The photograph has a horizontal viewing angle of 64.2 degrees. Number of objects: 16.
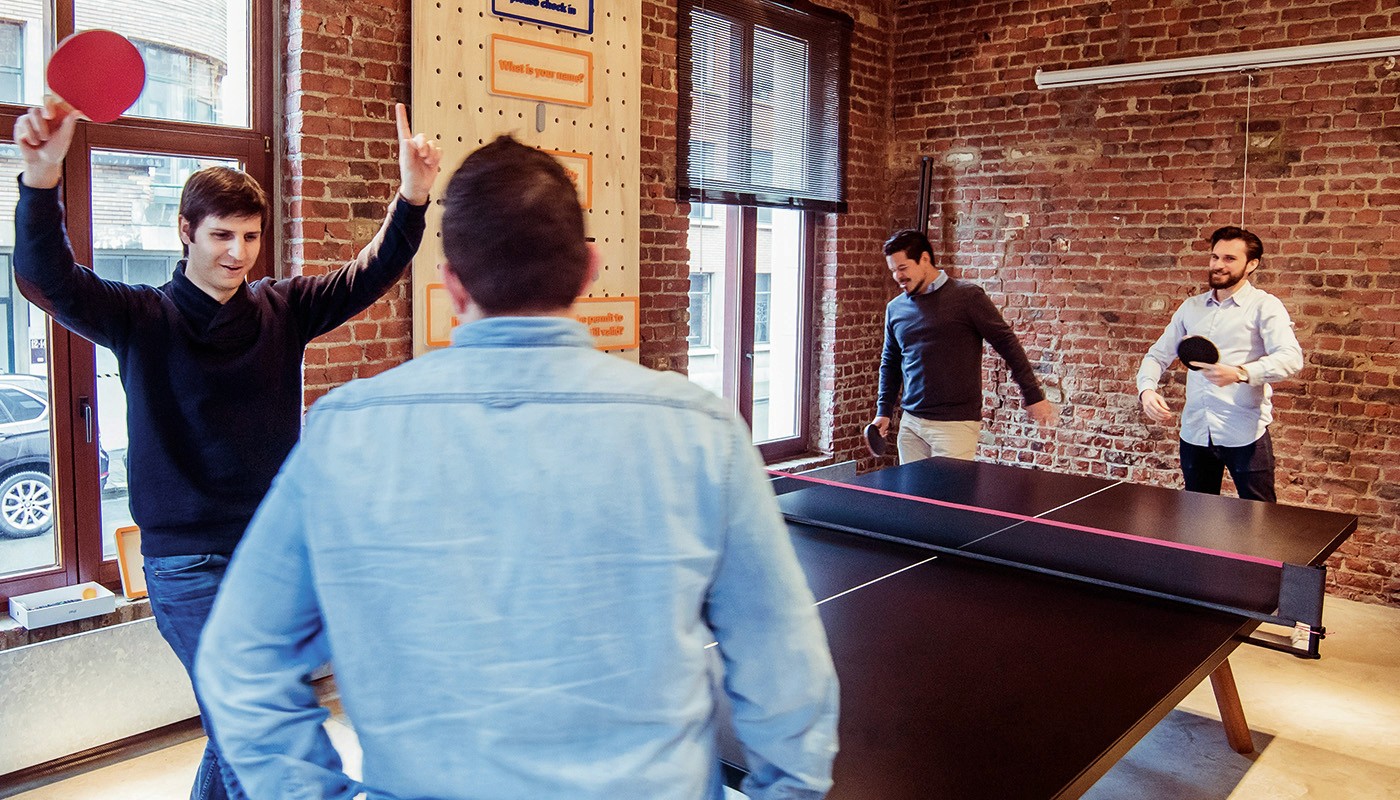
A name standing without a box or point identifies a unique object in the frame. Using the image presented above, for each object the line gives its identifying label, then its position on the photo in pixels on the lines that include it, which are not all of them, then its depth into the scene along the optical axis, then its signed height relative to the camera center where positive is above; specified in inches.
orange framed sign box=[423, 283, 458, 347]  156.9 +0.0
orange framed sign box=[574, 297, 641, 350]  179.9 -0.1
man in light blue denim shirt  42.0 -10.0
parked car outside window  130.3 -17.0
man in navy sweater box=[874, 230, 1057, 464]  188.5 -4.6
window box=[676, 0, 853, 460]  207.8 +27.1
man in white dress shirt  170.9 -9.2
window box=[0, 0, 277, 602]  130.2 +9.9
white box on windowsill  125.2 -33.3
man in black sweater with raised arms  87.1 -5.0
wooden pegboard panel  154.6 +30.8
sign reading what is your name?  162.6 +37.2
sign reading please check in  163.5 +46.1
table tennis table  66.2 -24.1
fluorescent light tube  188.9 +47.3
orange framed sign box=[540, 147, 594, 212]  173.5 +23.6
